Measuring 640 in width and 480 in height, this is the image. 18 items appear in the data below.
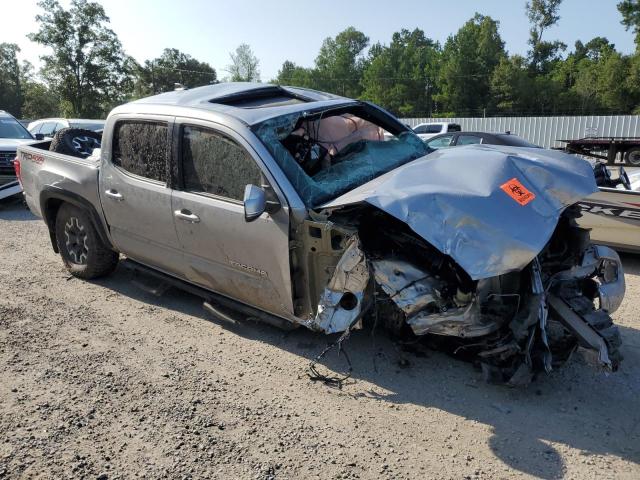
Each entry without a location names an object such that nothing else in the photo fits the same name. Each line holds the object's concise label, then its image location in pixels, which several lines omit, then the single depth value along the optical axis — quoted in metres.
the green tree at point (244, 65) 70.88
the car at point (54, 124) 15.75
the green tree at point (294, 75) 83.37
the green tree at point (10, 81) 67.62
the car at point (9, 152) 9.74
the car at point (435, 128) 22.06
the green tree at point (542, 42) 66.81
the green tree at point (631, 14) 46.19
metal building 27.81
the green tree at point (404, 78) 67.88
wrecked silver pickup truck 3.04
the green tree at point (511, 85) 56.69
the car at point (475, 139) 10.22
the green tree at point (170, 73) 76.88
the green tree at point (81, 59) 42.25
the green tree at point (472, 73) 61.53
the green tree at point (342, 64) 83.19
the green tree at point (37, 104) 56.94
